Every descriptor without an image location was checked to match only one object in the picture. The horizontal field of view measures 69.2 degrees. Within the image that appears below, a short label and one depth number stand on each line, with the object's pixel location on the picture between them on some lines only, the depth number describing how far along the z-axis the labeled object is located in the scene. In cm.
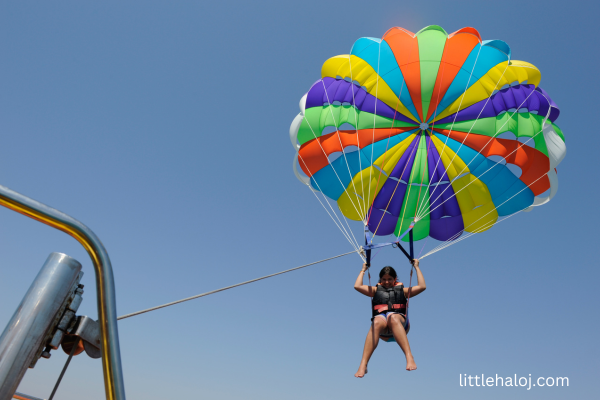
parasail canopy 648
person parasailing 471
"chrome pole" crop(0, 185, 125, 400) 83
